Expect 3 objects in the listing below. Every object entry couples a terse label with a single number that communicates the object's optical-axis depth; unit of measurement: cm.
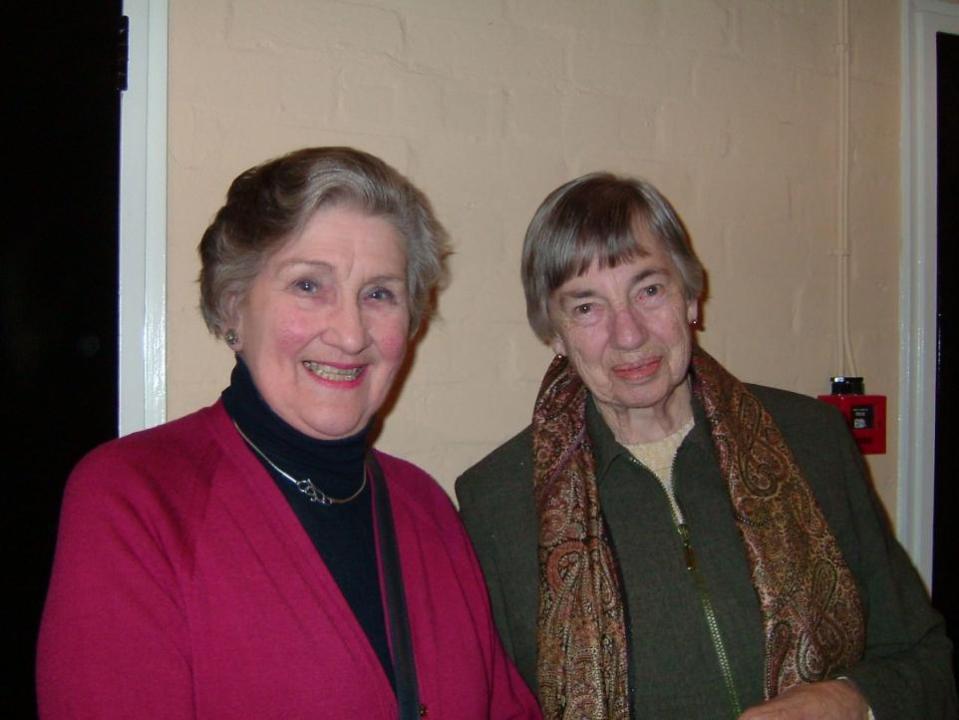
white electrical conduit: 200
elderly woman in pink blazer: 95
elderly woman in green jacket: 130
